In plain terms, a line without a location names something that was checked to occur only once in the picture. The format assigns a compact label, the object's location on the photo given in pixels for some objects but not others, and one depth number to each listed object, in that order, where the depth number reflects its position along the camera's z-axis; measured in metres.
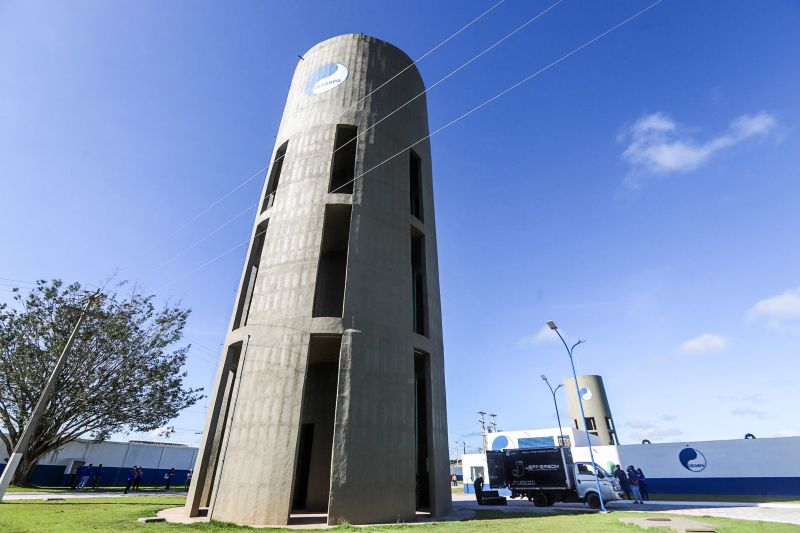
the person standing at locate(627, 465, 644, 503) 23.41
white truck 20.98
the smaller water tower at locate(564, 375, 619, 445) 46.94
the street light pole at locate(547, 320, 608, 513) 18.45
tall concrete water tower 14.72
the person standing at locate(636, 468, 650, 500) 24.31
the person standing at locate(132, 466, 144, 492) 31.16
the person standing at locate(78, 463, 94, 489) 33.22
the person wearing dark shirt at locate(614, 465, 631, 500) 26.14
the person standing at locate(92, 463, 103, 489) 34.97
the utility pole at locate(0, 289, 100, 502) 15.38
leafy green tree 25.69
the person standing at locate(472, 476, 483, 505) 22.94
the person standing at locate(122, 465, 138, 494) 31.12
